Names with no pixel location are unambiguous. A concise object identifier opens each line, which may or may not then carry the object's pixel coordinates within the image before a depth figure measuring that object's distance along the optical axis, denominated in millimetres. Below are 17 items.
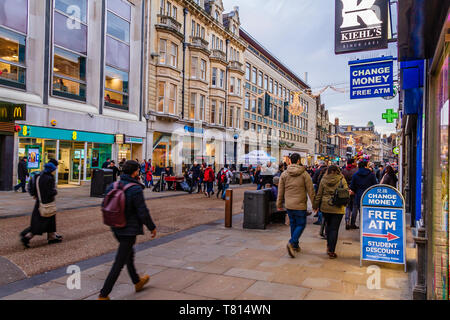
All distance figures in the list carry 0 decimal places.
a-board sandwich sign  5719
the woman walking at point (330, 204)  6422
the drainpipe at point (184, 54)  30128
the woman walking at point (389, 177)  10977
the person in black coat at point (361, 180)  8844
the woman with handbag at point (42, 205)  7039
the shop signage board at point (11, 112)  15219
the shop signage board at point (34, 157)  17703
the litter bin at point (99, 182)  15953
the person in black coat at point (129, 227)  4207
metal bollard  9335
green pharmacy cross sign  22109
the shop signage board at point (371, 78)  8273
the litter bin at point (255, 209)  9188
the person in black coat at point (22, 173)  16047
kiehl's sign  7176
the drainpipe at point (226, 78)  36938
